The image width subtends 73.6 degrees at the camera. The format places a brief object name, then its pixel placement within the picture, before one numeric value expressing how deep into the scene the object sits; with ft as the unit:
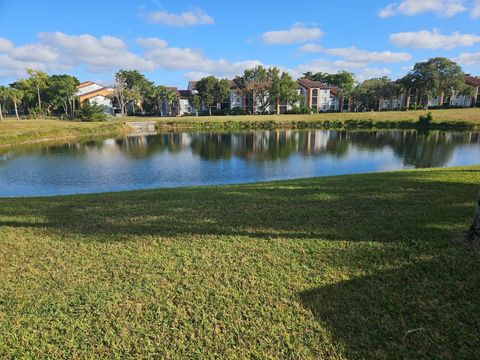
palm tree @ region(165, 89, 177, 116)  266.98
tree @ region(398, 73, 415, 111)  247.50
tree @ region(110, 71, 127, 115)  251.39
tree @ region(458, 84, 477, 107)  241.00
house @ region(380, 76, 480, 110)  266.36
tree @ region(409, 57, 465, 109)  235.81
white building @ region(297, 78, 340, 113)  287.69
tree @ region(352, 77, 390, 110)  265.05
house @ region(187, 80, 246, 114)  286.27
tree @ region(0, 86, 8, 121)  210.57
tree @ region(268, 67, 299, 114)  249.34
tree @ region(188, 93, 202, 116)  257.14
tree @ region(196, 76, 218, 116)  254.68
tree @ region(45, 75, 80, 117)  225.76
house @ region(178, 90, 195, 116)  294.87
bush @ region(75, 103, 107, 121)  210.20
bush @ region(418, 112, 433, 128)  172.47
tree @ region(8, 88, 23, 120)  210.63
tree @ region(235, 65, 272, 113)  261.65
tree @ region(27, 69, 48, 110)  231.91
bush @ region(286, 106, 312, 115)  261.03
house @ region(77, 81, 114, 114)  260.21
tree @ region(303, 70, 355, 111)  284.82
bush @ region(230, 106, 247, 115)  271.47
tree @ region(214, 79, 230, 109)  255.29
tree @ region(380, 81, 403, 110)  252.62
